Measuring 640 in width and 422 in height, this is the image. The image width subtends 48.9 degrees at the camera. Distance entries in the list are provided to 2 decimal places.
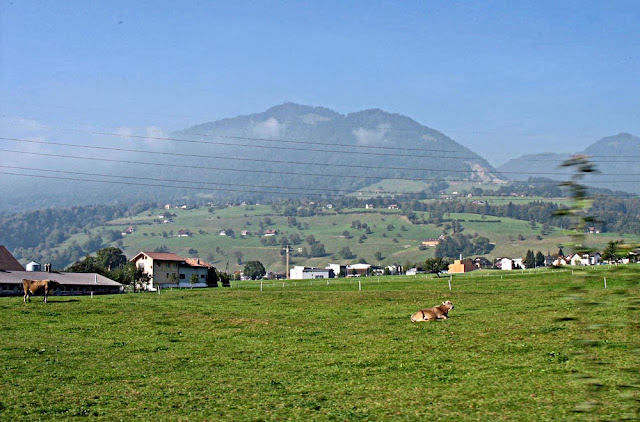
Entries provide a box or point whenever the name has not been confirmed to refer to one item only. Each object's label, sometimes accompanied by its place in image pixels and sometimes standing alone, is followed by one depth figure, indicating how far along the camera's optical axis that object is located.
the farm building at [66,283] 76.81
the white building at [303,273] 193.35
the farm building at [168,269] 114.38
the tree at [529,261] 158.74
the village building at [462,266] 168.40
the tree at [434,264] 119.62
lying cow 34.25
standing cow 56.00
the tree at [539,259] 178.07
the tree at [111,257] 144.00
